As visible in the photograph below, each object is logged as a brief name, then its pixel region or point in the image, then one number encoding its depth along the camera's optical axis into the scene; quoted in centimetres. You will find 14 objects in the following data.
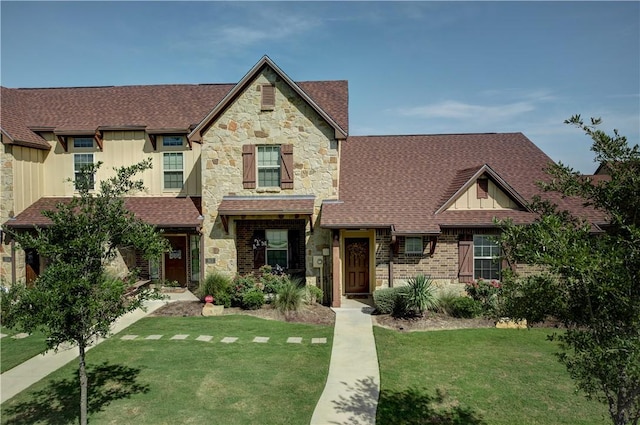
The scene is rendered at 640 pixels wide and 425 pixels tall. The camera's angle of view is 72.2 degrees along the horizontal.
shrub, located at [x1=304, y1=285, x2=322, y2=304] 1700
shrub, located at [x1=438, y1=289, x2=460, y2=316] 1573
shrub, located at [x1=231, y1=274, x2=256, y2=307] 1675
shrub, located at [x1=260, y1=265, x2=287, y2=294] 1733
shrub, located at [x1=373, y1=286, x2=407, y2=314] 1577
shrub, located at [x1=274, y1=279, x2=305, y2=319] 1608
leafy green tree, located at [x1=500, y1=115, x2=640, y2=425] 492
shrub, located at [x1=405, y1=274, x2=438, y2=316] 1519
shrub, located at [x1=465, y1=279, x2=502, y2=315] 1633
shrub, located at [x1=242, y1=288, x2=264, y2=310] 1636
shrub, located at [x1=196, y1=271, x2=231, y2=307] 1677
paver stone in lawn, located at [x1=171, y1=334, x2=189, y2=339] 1347
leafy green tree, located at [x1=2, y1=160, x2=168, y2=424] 729
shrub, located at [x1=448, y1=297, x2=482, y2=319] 1529
